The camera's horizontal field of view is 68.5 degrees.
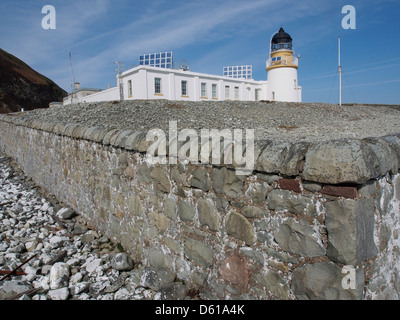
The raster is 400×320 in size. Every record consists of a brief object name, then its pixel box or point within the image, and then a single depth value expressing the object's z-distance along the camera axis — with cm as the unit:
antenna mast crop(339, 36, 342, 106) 2406
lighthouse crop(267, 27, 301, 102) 2867
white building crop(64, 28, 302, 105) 2348
